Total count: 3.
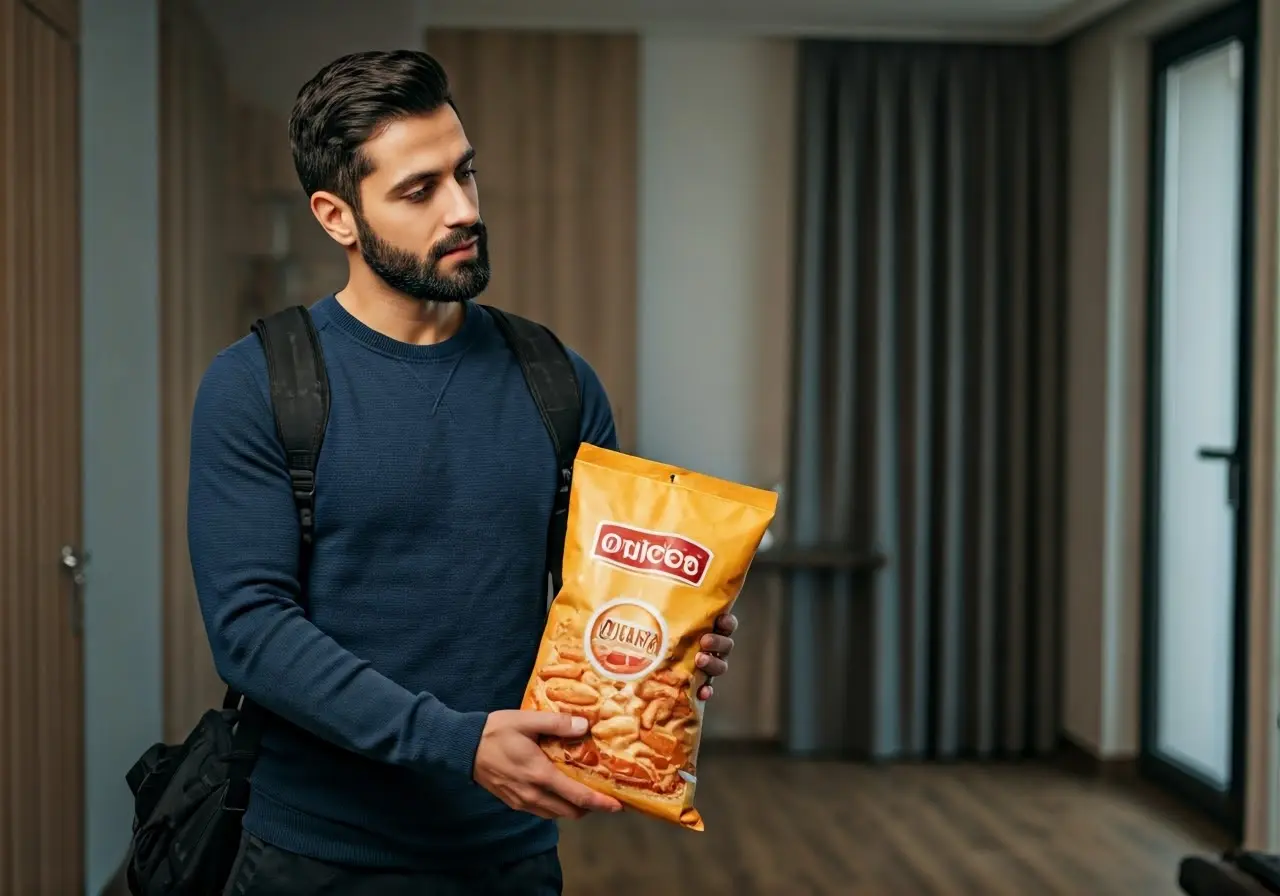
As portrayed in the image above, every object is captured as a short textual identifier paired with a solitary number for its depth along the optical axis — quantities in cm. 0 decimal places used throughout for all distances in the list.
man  127
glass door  388
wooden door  246
